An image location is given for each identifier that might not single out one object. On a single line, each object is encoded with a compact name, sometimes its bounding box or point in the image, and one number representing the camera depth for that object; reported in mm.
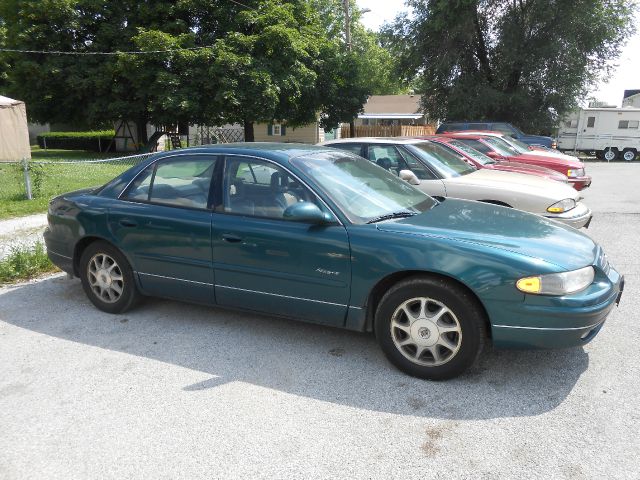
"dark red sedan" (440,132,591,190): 11562
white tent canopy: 19156
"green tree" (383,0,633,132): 26188
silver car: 6688
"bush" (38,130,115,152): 31625
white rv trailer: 28156
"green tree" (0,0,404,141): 20734
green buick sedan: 3268
